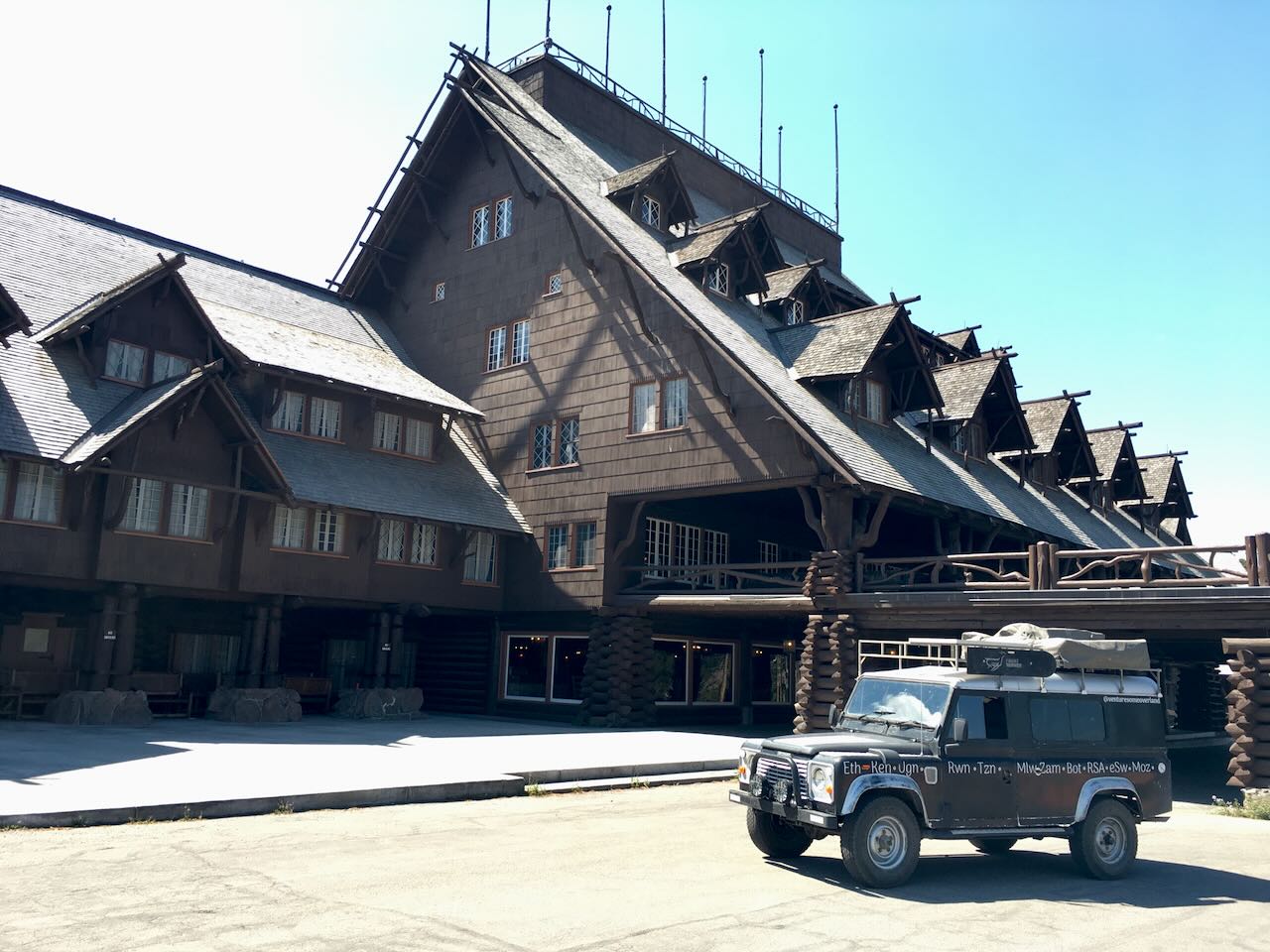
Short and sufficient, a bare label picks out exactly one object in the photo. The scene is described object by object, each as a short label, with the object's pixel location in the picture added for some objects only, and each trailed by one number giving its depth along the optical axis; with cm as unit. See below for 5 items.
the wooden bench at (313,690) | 2884
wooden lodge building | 2397
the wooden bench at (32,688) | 2300
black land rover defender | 1058
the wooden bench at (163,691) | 2448
